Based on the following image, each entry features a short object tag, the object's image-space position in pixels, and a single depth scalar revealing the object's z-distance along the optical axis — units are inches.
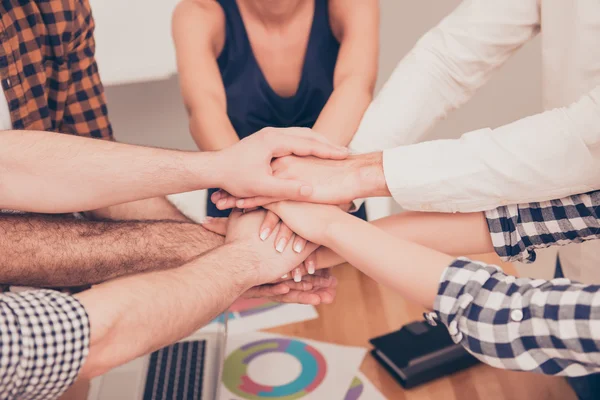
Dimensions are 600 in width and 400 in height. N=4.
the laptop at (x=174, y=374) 42.0
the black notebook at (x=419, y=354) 43.8
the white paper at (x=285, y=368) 44.3
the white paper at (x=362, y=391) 43.2
